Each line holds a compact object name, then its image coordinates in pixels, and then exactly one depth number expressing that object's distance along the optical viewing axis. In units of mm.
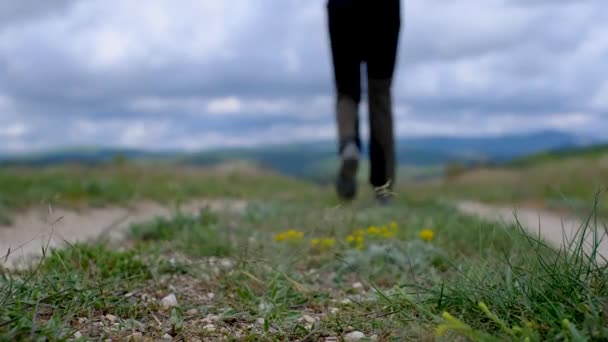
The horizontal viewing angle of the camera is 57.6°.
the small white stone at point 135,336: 1756
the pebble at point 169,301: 2203
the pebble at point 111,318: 1944
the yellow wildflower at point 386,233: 3411
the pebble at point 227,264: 2824
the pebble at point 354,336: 1775
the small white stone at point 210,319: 2053
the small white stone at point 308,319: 2064
